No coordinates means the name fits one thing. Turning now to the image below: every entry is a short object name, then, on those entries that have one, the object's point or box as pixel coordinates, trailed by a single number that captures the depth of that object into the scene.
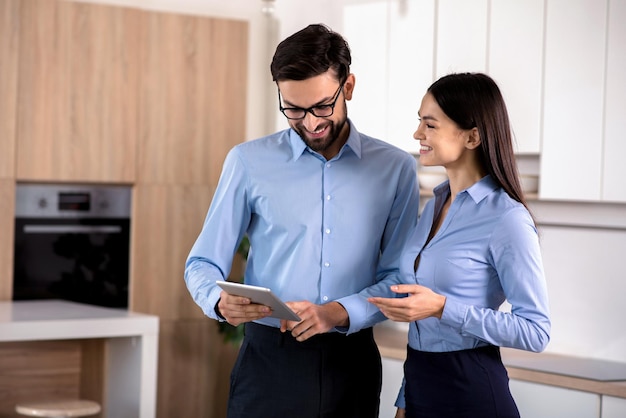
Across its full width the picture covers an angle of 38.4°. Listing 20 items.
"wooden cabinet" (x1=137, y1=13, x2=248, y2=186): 4.69
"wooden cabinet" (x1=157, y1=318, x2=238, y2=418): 4.77
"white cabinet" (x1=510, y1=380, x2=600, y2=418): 3.12
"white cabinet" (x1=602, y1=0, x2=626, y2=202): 3.30
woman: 1.88
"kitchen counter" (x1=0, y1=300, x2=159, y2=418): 3.65
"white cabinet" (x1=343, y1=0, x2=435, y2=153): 4.00
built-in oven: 4.54
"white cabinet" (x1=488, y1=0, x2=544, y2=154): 3.54
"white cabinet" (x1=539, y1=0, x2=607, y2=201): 3.36
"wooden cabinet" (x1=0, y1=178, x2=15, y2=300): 4.39
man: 2.11
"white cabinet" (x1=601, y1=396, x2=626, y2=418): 3.02
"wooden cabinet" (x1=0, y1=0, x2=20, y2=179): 4.35
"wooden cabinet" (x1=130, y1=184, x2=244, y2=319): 4.68
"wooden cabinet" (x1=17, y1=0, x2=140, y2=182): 4.43
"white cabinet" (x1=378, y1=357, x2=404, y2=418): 3.73
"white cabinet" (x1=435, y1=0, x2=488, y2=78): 3.74
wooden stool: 3.70
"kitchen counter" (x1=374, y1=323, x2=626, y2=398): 3.09
